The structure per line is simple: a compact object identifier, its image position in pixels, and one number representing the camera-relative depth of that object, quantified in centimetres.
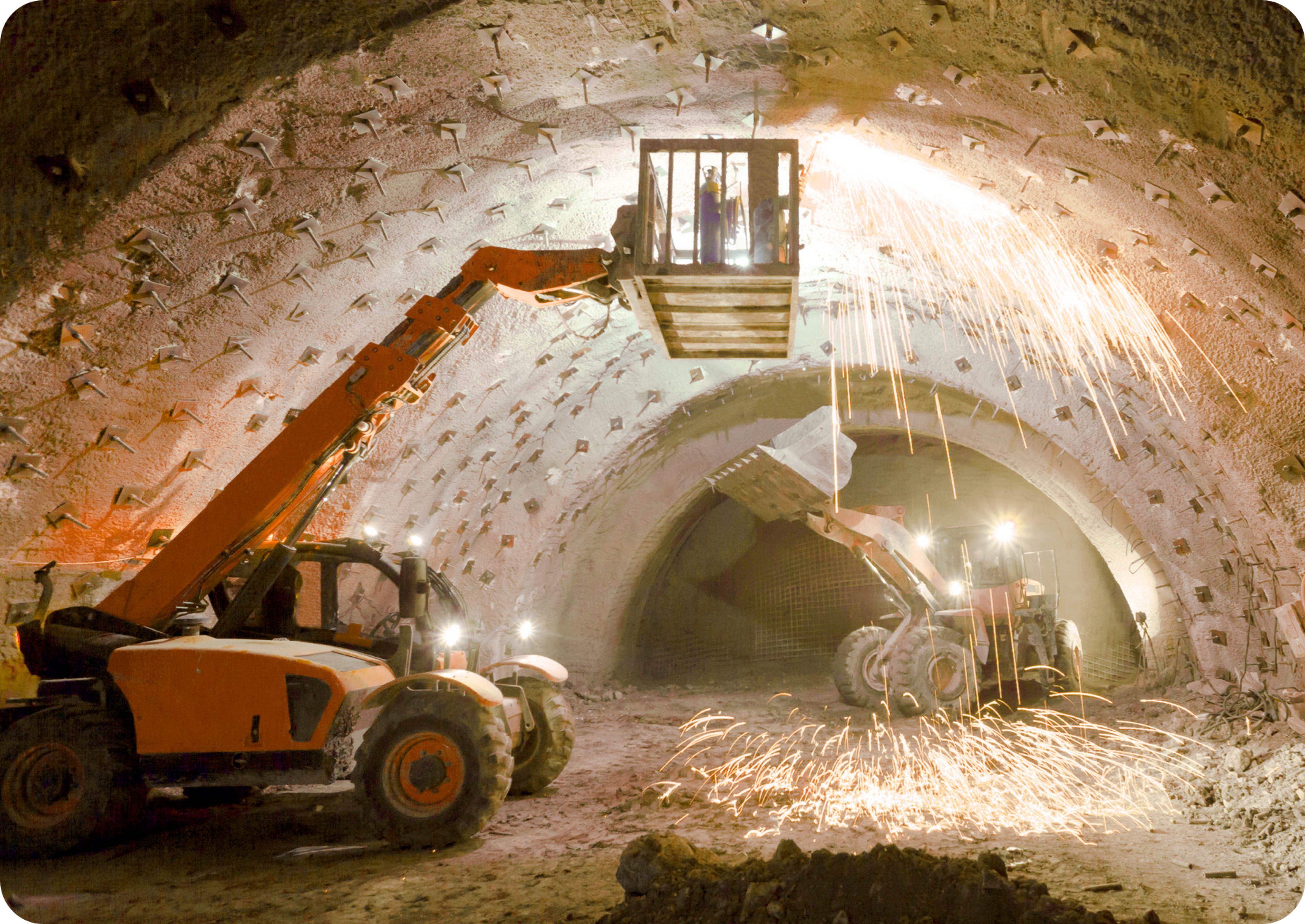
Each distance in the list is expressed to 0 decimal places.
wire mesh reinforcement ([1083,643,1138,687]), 1091
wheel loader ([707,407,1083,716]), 840
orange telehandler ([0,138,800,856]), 425
